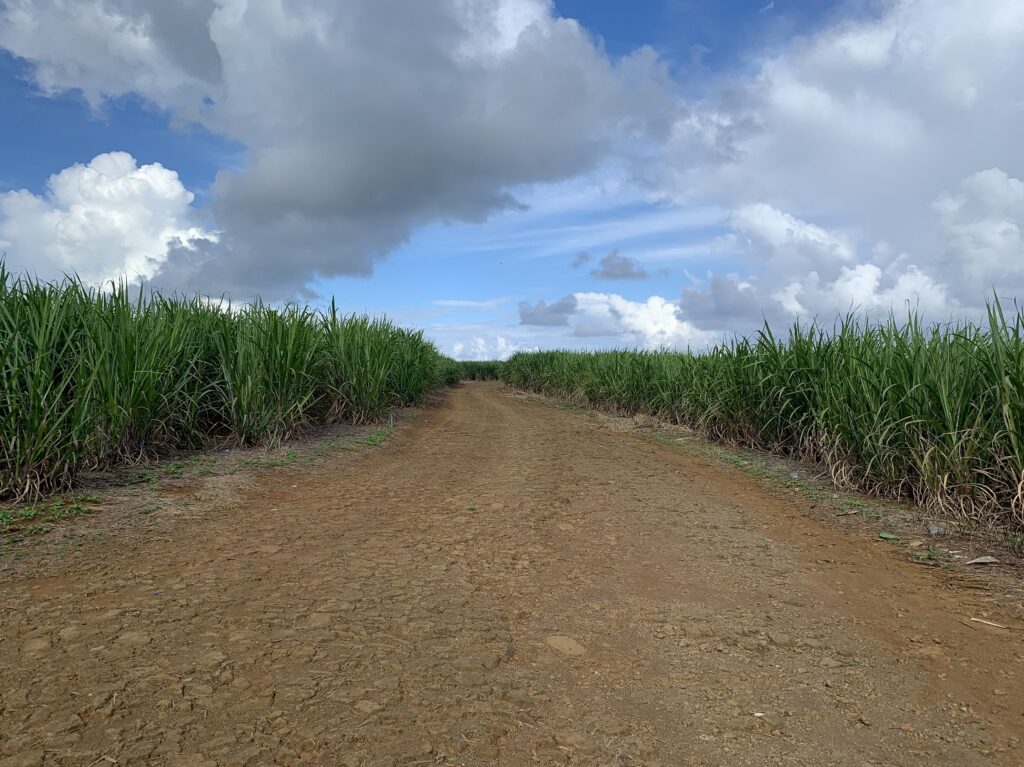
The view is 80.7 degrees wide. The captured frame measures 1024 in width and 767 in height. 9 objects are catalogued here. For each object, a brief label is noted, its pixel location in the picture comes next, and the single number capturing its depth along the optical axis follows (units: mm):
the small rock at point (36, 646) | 2193
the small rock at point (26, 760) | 1611
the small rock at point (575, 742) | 1769
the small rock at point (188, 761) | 1627
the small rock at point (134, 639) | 2258
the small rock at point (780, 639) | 2482
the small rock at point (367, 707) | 1883
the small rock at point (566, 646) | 2338
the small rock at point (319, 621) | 2455
